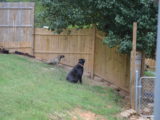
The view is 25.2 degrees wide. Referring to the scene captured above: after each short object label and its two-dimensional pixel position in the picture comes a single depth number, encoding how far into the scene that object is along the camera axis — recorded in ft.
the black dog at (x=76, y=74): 40.93
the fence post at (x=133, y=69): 34.17
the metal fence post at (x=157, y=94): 12.07
